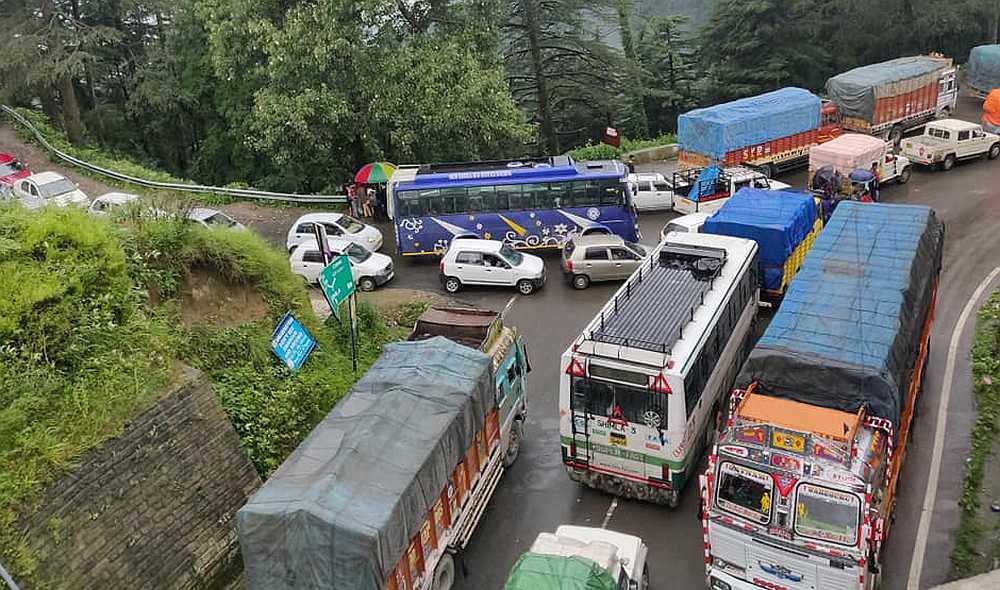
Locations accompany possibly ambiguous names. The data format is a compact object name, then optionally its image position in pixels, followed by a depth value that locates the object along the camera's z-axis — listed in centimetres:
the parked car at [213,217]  2364
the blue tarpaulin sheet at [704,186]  2619
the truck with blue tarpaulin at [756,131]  2861
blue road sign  1386
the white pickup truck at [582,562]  945
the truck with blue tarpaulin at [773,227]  1812
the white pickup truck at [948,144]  2928
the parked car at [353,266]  2253
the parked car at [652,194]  2781
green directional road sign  1420
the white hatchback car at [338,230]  2430
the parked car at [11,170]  2833
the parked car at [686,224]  2273
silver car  2175
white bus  1212
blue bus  2380
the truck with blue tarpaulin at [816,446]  977
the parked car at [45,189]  2591
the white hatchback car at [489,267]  2177
